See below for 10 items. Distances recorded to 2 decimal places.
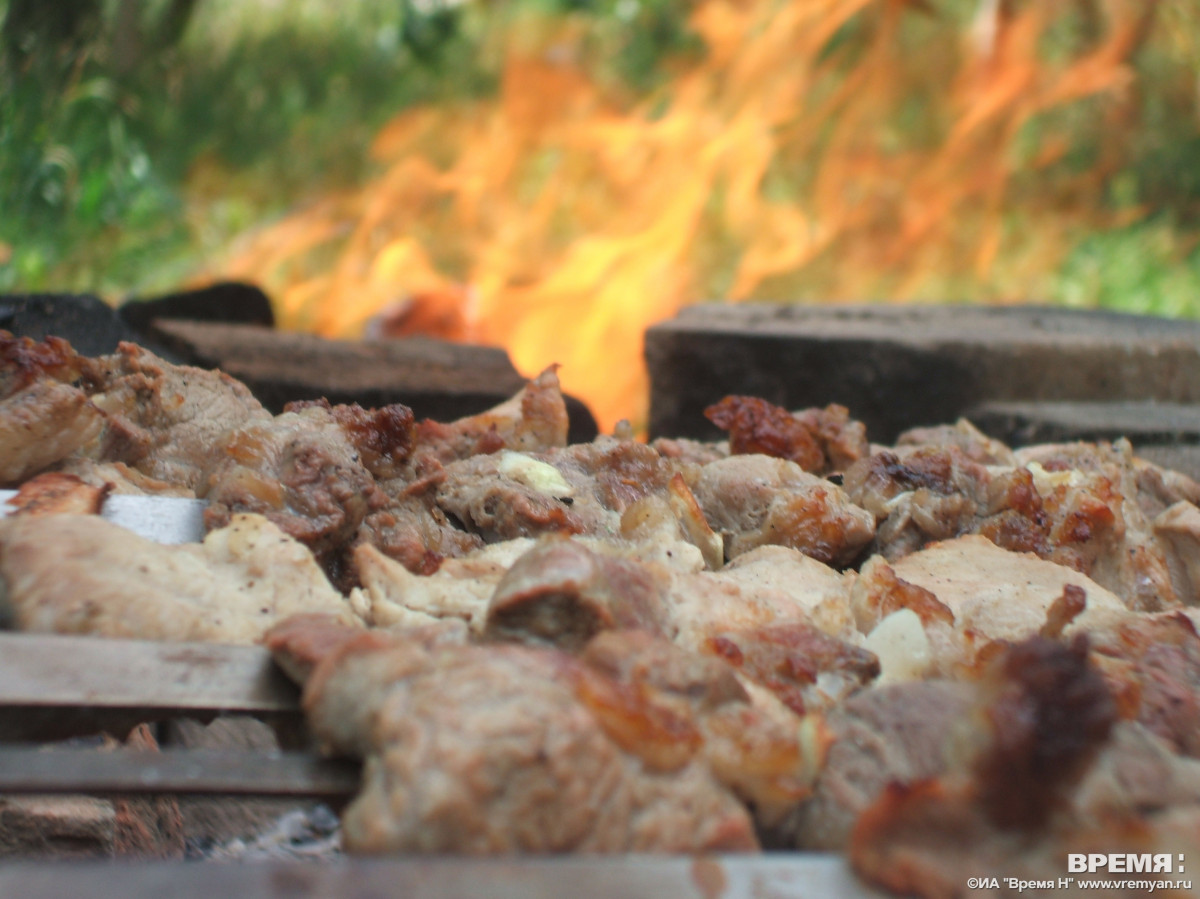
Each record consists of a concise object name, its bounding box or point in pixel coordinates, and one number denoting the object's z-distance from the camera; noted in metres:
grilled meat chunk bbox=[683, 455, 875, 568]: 0.59
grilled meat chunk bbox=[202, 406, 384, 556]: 0.55
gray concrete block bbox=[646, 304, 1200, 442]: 0.84
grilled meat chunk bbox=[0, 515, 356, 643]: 0.51
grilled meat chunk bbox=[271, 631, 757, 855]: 0.46
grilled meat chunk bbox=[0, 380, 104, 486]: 0.55
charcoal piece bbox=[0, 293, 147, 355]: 0.76
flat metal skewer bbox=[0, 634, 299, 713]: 0.49
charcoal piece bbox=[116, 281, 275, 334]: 0.98
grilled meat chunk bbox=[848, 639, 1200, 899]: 0.47
